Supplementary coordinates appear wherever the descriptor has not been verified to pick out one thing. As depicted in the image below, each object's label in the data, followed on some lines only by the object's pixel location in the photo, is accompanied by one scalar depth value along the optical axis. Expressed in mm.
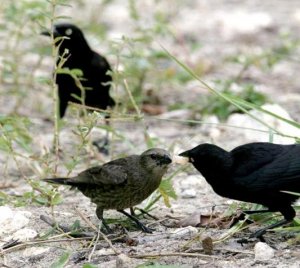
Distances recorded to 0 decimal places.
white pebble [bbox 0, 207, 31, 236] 9266
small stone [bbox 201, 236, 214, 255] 8234
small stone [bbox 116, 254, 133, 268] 8000
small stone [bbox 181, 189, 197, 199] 10891
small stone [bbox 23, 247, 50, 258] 8687
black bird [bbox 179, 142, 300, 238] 8586
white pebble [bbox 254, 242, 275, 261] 8109
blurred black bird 13766
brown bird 9195
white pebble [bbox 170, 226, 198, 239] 8922
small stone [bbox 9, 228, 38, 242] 9023
